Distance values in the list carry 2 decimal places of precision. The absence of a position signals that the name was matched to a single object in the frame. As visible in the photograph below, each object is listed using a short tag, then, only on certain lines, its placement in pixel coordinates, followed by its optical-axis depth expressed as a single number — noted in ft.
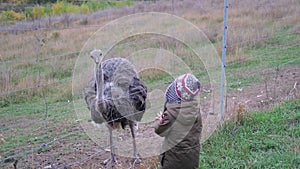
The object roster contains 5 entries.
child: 12.54
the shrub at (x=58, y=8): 68.28
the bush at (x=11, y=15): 42.58
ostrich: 16.74
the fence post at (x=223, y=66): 18.82
